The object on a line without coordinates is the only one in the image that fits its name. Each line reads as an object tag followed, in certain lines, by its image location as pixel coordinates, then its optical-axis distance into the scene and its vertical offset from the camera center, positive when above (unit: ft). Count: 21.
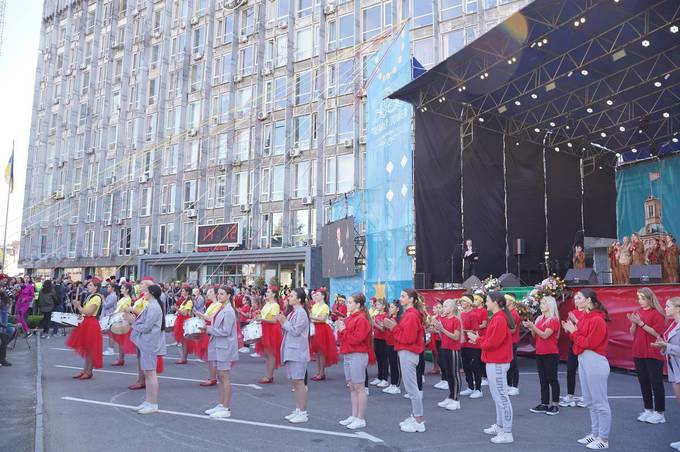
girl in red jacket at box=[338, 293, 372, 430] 22.53 -2.92
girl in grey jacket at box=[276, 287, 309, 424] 23.25 -2.74
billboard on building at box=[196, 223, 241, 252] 108.78 +10.99
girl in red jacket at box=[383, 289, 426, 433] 21.80 -2.51
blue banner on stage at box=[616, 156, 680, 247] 78.18 +15.30
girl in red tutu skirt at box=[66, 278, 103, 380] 33.86 -3.20
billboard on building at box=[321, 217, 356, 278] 71.10 +5.84
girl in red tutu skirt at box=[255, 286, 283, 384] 34.60 -3.01
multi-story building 99.50 +36.12
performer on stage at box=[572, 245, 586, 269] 67.41 +4.29
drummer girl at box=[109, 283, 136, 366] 34.16 -3.35
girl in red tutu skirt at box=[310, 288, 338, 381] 35.81 -3.56
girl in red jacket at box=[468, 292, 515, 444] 20.58 -2.88
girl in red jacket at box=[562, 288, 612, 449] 19.80 -2.90
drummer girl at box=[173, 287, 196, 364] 42.04 -3.33
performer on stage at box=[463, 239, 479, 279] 59.06 +3.58
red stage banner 38.86 -1.53
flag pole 98.19 +17.64
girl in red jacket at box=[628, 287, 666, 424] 24.18 -2.87
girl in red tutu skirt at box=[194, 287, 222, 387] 32.79 -3.77
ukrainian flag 97.09 +21.04
